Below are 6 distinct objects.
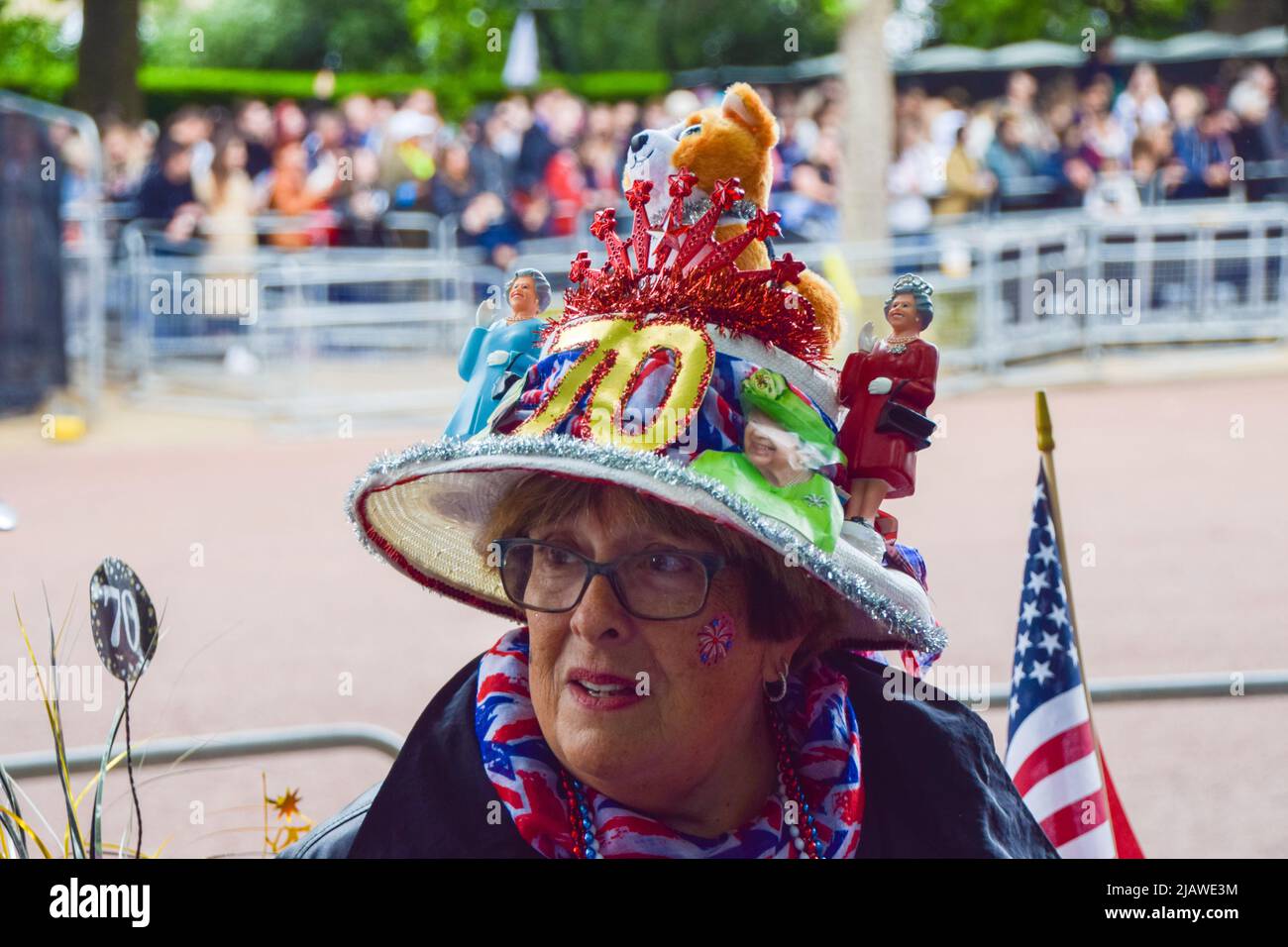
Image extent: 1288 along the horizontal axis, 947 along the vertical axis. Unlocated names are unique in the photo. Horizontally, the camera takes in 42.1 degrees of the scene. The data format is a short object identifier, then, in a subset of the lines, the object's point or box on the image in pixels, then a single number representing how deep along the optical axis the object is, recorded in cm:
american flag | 278
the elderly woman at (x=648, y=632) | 202
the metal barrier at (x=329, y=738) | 286
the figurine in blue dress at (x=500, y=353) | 224
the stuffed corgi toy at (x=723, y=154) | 227
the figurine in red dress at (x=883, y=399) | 211
